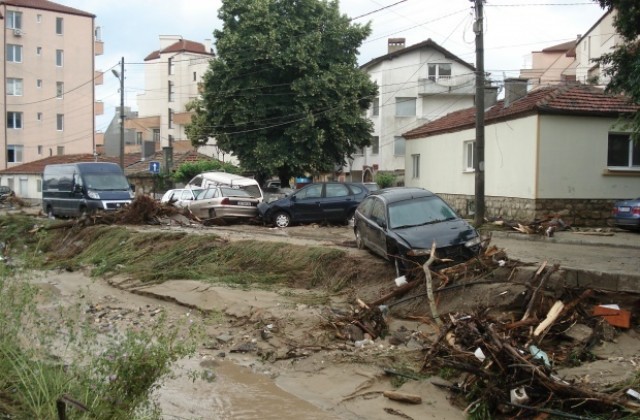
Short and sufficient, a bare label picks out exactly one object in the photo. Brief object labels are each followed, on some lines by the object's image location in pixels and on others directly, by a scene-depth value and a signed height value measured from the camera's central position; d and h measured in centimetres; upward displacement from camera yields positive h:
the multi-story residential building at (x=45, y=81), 5966 +863
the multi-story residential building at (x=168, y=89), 7790 +1031
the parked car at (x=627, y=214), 1823 -88
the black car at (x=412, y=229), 1163 -88
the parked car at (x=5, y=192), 4828 -112
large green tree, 3247 +440
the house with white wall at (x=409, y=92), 5075 +652
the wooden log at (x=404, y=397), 755 -241
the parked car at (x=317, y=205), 2341 -86
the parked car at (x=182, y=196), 2733 -74
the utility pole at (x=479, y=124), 1969 +163
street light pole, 3844 +336
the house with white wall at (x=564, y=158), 2083 +74
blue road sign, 3519 +58
